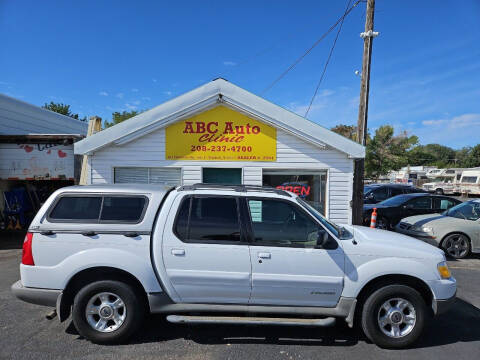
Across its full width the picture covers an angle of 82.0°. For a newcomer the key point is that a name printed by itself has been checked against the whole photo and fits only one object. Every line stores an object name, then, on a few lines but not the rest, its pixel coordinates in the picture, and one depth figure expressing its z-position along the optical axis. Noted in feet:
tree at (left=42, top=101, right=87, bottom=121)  101.70
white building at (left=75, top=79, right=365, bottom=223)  24.12
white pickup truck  10.32
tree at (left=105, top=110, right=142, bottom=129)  111.14
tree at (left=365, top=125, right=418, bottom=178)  81.61
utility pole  26.07
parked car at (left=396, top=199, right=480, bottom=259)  22.54
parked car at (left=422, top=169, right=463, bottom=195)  82.45
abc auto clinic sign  24.41
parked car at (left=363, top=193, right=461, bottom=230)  31.14
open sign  25.49
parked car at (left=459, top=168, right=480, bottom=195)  74.28
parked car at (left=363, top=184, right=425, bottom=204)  44.21
